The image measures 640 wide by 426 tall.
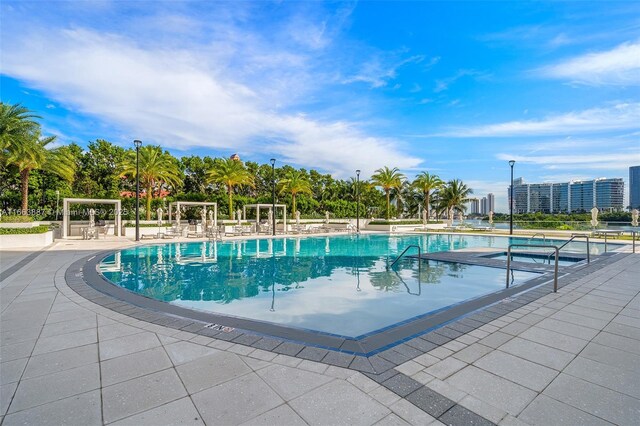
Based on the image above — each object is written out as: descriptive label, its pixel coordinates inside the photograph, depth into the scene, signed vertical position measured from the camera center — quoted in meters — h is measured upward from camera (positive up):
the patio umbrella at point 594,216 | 16.94 -0.41
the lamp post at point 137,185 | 17.27 +1.42
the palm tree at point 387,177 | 35.56 +3.76
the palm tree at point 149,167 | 24.83 +3.56
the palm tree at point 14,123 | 15.91 +4.64
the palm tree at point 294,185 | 33.31 +2.72
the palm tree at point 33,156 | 16.56 +3.23
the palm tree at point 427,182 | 37.31 +3.30
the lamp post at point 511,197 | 22.55 +0.95
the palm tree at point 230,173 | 28.81 +3.44
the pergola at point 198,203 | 22.47 +0.56
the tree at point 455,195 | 40.62 +1.87
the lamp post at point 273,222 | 22.17 -0.93
